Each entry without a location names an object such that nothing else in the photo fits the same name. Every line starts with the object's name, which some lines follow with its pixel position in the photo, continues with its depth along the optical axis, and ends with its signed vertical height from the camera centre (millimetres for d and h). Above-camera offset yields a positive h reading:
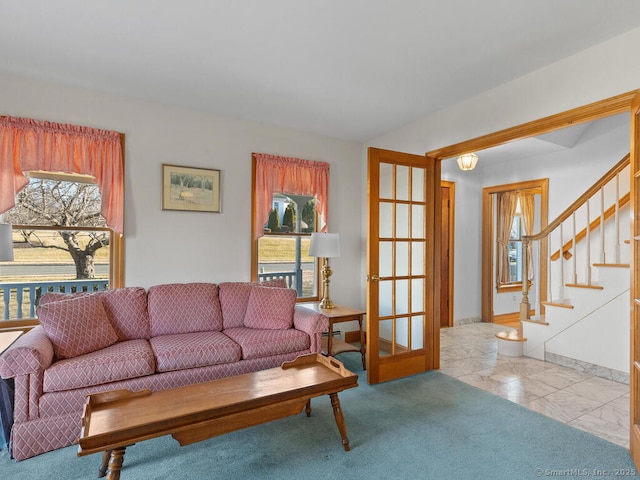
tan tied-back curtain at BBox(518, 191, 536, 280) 6602 +536
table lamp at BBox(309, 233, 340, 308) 3795 -87
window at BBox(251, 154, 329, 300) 3957 +256
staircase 3512 -589
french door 3217 -235
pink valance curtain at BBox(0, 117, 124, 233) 2879 +689
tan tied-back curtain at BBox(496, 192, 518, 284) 6520 +367
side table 3471 -820
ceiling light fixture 4422 +970
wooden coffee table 1634 -858
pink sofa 2154 -789
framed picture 3529 +499
